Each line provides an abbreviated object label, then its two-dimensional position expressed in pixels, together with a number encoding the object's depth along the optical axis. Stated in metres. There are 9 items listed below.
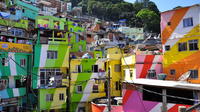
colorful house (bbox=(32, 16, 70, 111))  26.48
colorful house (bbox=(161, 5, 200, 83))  21.27
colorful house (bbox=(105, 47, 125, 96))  30.39
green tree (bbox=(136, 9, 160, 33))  70.44
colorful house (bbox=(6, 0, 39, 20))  38.52
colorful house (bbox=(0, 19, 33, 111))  24.59
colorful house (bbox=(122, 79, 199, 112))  16.22
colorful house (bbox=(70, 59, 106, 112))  28.75
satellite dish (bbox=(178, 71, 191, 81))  20.12
